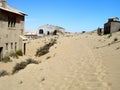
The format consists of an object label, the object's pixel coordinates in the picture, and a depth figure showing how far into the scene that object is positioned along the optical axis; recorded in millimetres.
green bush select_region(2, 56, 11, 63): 13530
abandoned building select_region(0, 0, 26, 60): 13793
